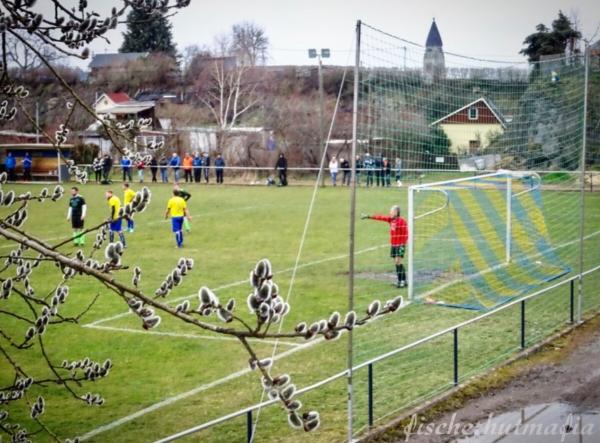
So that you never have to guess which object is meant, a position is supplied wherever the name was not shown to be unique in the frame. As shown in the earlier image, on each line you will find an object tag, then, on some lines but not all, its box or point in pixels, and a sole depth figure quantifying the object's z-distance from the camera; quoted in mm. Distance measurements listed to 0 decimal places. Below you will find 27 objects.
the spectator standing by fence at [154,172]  46531
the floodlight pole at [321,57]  40503
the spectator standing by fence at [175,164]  45562
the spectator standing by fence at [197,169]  47181
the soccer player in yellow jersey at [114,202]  22600
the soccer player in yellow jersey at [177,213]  24016
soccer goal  17719
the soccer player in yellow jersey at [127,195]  20706
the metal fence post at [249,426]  8172
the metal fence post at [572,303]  15109
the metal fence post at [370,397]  9734
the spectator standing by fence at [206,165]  47250
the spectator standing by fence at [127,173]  44466
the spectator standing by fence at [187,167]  45962
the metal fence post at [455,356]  11320
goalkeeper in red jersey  17875
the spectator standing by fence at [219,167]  46031
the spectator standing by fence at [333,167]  44125
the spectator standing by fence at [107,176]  45031
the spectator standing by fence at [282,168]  44875
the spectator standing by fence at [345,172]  44719
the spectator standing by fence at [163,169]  46638
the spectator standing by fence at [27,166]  46631
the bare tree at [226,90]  56906
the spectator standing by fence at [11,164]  46688
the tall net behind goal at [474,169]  12820
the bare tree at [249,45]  62531
